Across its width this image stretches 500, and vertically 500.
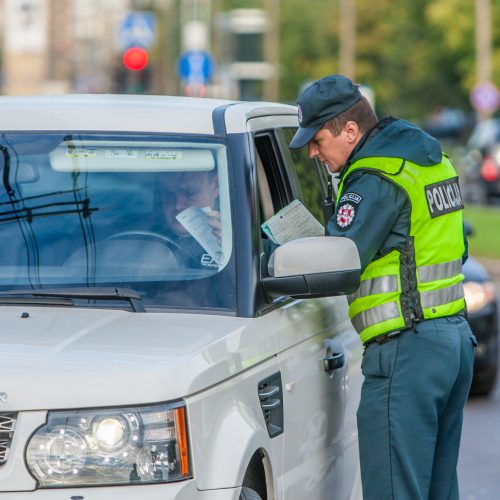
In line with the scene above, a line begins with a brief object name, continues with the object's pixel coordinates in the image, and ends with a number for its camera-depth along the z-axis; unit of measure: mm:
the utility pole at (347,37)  79438
